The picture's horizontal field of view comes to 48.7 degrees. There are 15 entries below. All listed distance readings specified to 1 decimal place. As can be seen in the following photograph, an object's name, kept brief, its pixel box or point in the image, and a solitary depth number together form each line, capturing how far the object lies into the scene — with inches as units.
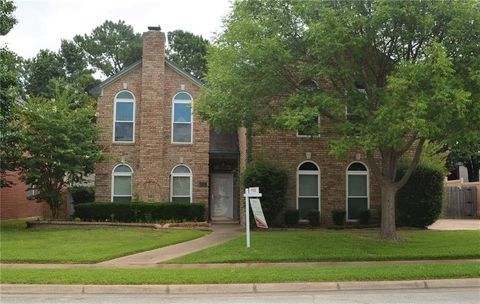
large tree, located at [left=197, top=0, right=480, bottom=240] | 486.3
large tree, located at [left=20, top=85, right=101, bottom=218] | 829.2
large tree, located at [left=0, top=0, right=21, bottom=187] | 676.1
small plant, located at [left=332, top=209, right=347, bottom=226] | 837.2
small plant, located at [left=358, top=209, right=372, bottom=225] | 842.8
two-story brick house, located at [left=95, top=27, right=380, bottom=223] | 948.0
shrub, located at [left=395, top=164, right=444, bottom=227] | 810.2
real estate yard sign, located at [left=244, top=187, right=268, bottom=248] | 573.3
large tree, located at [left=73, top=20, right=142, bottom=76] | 2010.3
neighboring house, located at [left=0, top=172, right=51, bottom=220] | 1041.5
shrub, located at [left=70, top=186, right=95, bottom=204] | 1052.5
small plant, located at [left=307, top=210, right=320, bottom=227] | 833.5
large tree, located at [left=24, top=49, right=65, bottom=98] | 1800.0
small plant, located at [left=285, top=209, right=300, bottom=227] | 822.5
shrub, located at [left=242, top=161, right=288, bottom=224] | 781.3
